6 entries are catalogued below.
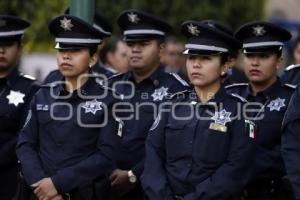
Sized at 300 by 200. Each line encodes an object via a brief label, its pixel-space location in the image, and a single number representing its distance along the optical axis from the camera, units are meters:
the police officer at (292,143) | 9.57
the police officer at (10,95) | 12.06
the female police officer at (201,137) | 9.99
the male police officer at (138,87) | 12.09
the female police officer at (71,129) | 10.59
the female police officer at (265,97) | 11.34
